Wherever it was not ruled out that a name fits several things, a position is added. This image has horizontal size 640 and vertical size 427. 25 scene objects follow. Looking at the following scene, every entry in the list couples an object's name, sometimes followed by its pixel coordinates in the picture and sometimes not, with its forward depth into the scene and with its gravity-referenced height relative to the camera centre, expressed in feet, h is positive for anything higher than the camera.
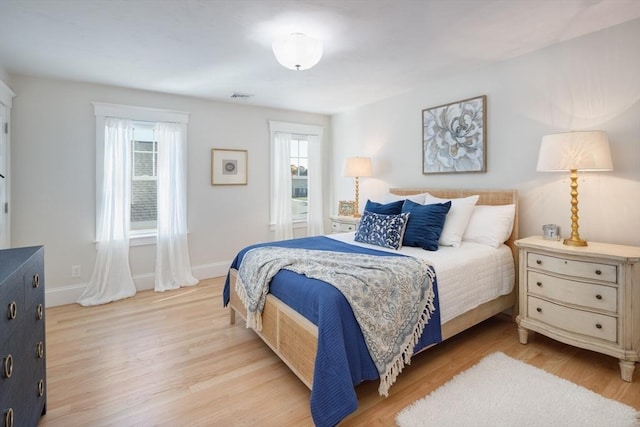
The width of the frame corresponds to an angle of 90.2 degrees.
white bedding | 7.36 -1.58
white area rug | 5.55 -3.62
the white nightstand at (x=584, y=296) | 6.60 -1.93
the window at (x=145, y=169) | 12.61 +1.71
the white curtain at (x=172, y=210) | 12.83 +0.04
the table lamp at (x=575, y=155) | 7.35 +1.31
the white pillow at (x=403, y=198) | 11.06 +0.48
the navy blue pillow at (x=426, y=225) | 8.93 -0.42
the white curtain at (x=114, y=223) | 11.71 -0.45
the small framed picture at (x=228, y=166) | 14.19 +2.03
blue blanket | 5.15 -2.39
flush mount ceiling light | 7.51 +3.84
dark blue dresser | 3.92 -1.82
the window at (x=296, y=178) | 15.65 +1.68
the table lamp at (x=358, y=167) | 14.17 +1.96
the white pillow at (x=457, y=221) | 9.24 -0.30
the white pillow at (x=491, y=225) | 9.13 -0.43
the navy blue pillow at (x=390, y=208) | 10.10 +0.09
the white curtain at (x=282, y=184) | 15.62 +1.32
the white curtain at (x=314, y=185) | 16.75 +1.37
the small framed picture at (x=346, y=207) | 15.19 +0.18
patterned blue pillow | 9.07 -0.55
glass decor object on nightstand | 8.46 -0.57
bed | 5.22 -2.46
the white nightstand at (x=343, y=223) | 13.69 -0.56
